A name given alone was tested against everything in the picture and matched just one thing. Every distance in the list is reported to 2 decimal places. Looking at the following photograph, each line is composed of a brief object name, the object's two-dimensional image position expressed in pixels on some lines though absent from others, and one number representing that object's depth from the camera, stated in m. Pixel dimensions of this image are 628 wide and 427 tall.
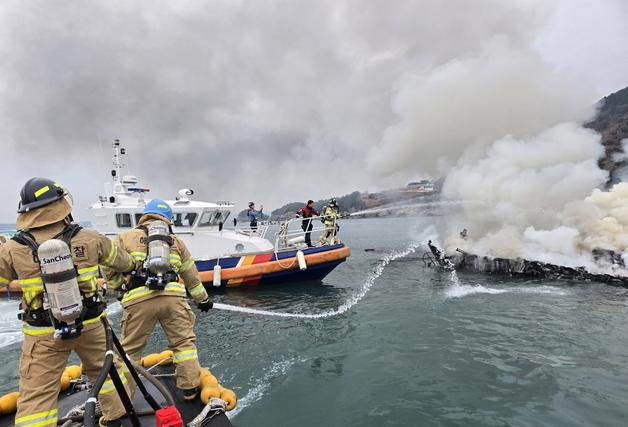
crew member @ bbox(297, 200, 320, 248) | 12.75
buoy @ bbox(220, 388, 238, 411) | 3.15
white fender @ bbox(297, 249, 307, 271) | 11.65
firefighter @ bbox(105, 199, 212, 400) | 3.20
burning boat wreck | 11.19
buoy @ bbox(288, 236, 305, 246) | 13.04
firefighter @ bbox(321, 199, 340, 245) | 12.73
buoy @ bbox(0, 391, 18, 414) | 3.17
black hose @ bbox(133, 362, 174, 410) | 2.63
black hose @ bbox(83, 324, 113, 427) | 2.14
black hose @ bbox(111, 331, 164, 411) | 2.73
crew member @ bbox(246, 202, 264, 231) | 14.15
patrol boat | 11.76
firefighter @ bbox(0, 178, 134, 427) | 2.31
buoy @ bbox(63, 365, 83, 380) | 3.88
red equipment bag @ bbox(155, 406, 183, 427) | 2.31
